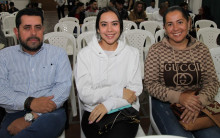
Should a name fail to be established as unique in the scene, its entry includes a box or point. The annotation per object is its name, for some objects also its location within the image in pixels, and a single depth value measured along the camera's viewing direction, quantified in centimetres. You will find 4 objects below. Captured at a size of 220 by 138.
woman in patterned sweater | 165
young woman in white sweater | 158
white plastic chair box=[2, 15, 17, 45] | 573
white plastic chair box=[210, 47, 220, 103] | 189
